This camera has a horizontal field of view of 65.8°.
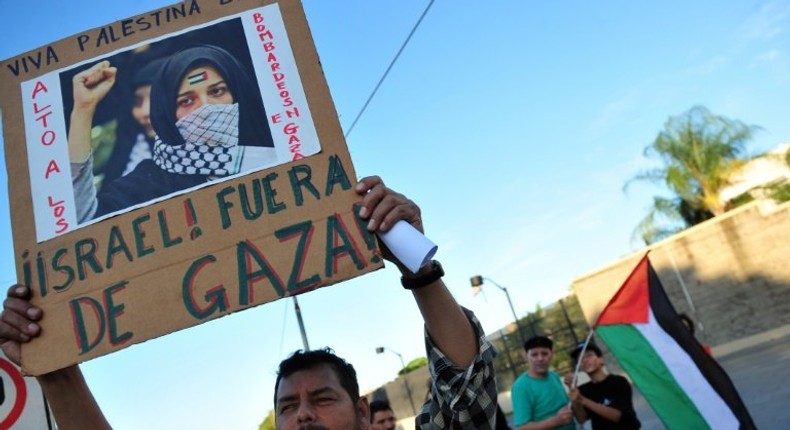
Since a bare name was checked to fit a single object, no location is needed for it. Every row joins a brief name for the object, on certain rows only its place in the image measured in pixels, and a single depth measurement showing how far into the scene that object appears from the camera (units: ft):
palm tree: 90.68
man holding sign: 5.16
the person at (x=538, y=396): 14.43
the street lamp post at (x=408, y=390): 93.25
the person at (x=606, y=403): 14.14
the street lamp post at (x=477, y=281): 73.46
